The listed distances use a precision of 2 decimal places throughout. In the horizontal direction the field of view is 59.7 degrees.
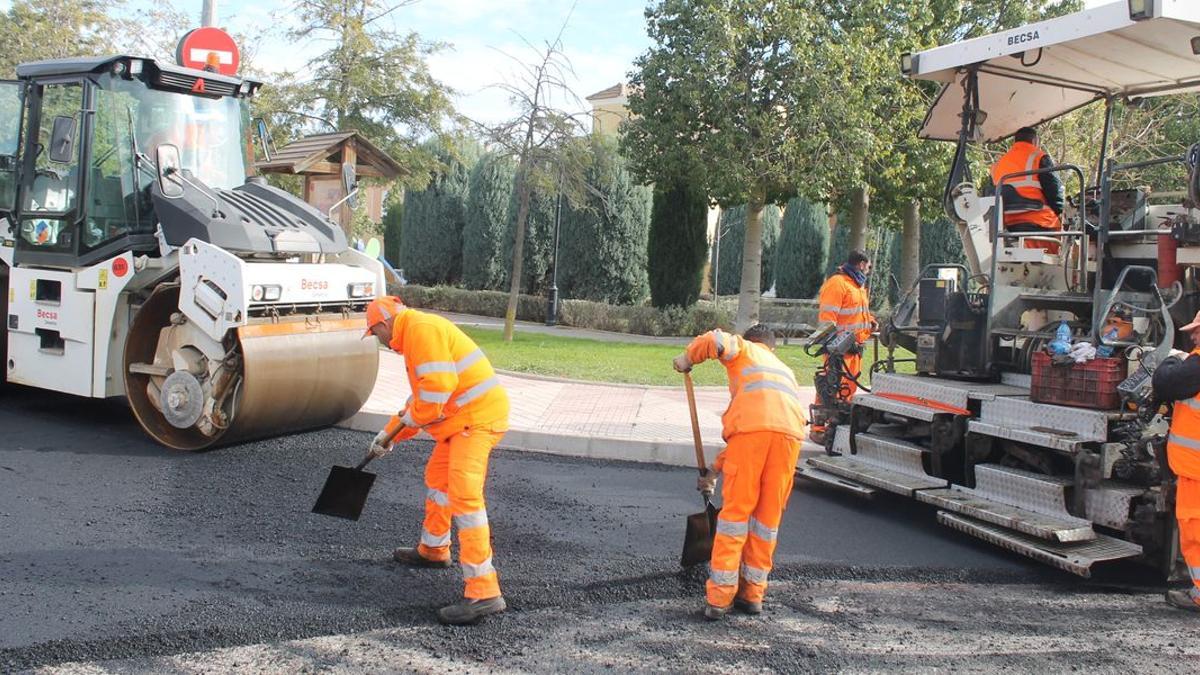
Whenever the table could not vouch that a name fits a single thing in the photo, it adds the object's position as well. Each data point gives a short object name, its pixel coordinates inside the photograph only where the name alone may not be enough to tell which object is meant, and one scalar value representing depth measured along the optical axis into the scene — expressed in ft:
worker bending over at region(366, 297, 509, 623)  14.56
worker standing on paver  21.36
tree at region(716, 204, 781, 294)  96.68
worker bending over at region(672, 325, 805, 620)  15.06
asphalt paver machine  17.52
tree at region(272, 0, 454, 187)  45.39
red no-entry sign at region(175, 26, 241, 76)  27.22
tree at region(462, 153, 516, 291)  79.61
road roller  23.36
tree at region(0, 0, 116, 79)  52.70
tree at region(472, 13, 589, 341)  48.24
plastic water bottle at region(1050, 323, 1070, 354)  18.47
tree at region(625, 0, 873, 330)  48.24
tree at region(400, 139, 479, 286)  84.53
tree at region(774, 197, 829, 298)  90.27
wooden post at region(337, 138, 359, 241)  34.98
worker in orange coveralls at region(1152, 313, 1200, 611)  15.85
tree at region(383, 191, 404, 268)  97.55
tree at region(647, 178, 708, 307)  62.80
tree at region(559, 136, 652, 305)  70.03
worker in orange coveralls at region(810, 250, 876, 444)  28.58
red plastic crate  17.87
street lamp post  66.13
